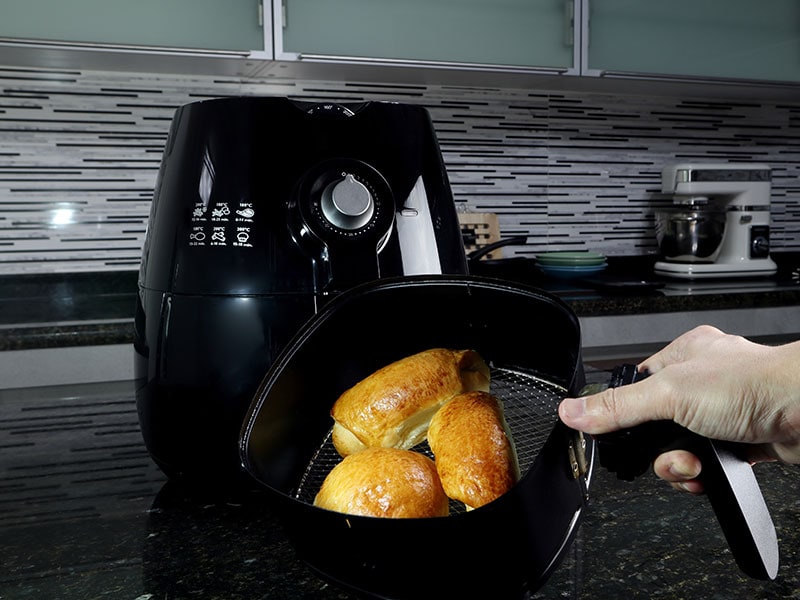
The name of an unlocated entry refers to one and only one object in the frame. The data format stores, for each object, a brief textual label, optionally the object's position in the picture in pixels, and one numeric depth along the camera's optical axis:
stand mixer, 2.11
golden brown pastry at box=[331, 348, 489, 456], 0.41
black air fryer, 0.52
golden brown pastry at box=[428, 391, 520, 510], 0.34
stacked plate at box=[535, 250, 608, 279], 2.07
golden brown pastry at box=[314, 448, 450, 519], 0.34
